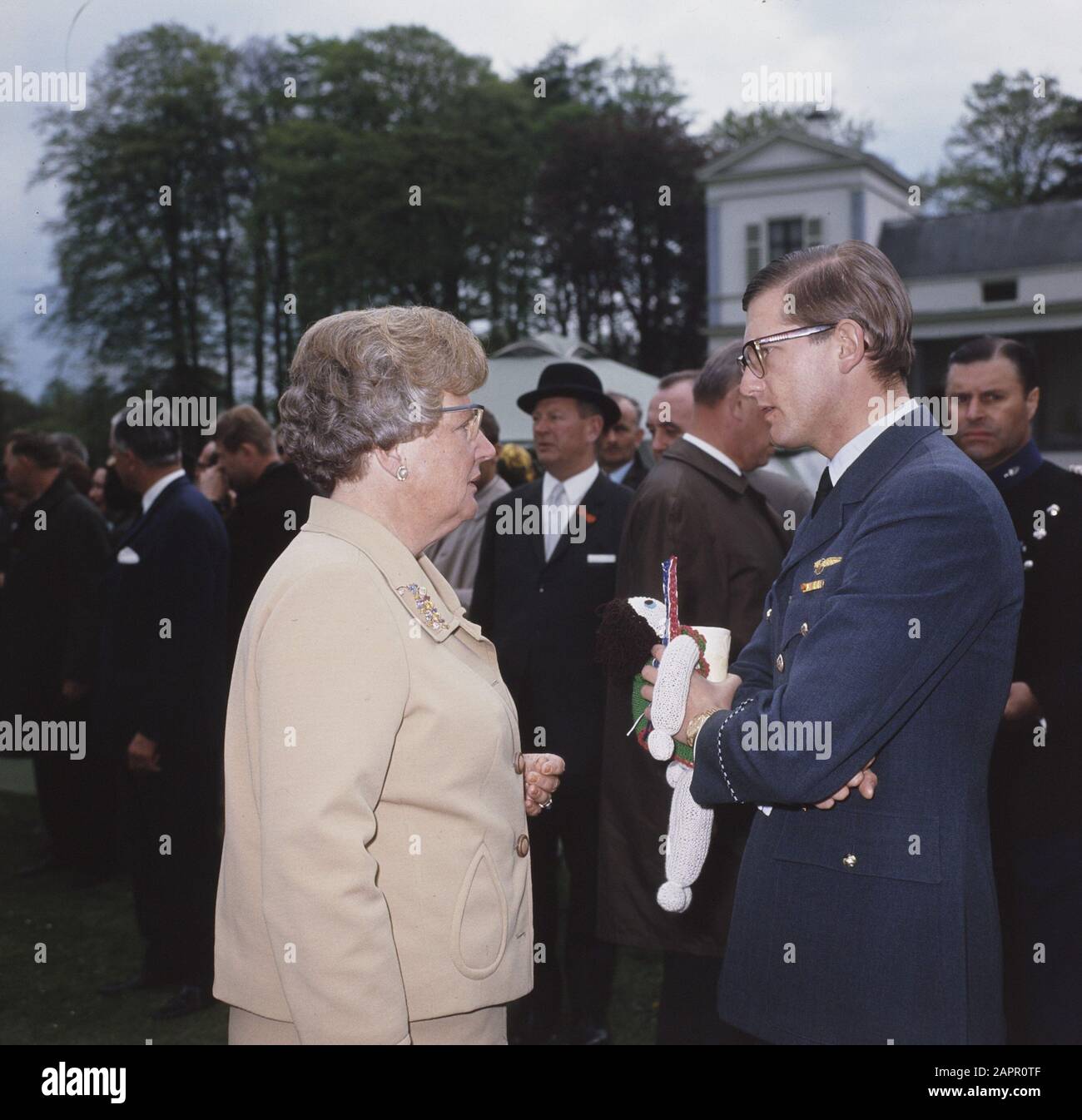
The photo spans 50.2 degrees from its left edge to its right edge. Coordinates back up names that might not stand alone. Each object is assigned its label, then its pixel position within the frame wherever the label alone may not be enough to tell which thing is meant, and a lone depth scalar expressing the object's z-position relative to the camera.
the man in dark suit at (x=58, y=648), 6.86
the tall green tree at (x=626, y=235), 36.59
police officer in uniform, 3.75
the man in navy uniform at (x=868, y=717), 2.02
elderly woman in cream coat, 1.83
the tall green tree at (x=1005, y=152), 40.66
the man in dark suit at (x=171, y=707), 5.07
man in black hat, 4.70
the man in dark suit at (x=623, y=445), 7.47
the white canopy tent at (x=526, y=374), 9.49
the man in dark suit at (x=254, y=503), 5.37
